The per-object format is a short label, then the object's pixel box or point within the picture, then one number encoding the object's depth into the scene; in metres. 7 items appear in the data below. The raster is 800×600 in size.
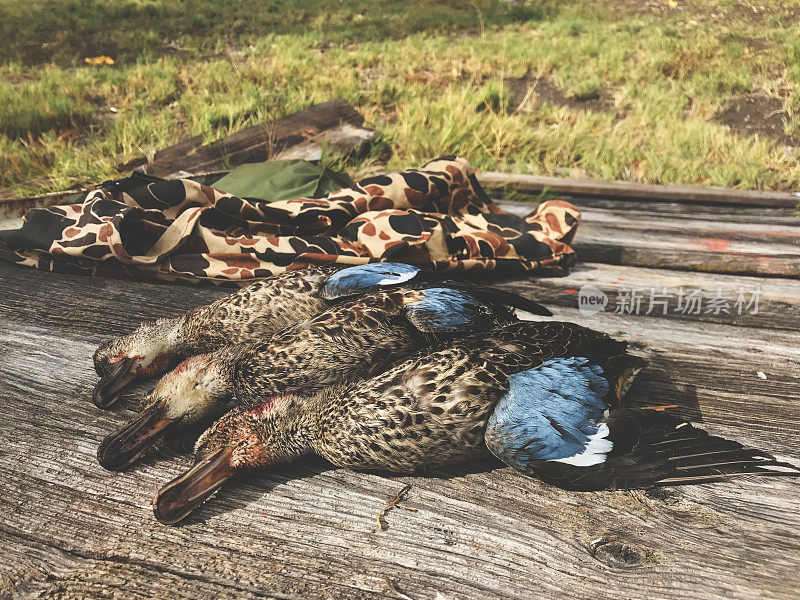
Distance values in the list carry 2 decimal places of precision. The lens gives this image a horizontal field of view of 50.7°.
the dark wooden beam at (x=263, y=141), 1.35
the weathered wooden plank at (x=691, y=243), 1.00
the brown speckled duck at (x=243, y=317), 0.75
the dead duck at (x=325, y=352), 0.68
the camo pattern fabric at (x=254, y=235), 0.94
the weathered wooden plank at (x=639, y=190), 1.22
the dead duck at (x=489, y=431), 0.61
